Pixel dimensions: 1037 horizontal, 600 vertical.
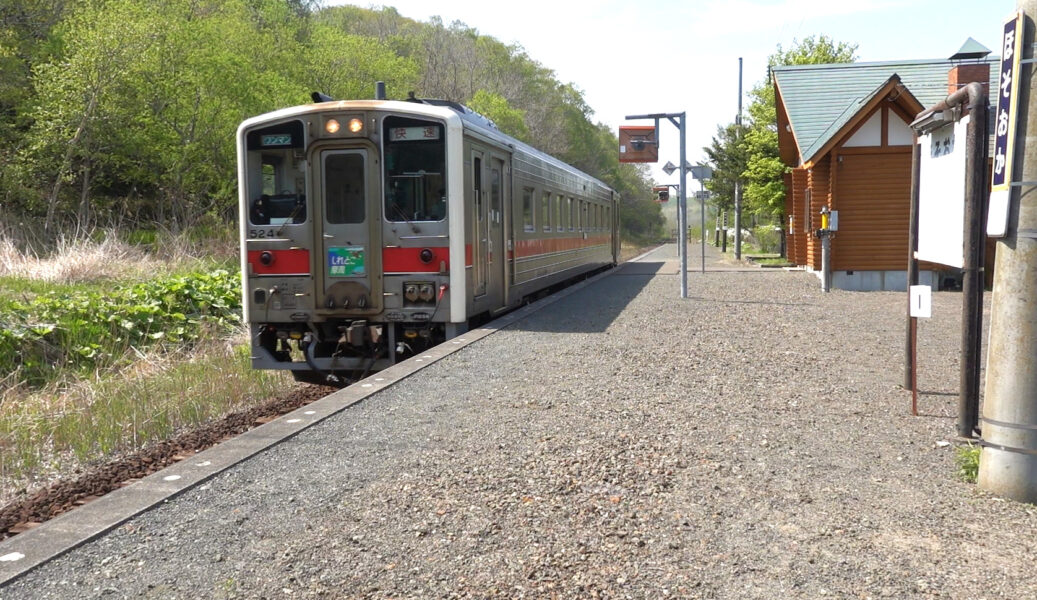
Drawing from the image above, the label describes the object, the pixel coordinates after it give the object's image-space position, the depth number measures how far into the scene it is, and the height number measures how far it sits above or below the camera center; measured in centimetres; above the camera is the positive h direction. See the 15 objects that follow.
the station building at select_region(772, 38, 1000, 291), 1723 +78
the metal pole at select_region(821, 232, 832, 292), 1695 -91
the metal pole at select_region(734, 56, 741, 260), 3319 -23
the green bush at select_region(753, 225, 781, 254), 4028 -119
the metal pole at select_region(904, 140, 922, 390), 675 -24
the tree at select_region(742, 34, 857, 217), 2867 +163
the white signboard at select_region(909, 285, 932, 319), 638 -61
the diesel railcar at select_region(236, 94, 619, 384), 909 -11
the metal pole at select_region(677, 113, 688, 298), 1570 -18
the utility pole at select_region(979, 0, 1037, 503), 417 -59
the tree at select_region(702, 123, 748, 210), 3609 +214
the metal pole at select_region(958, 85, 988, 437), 510 -28
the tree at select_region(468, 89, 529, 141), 4758 +553
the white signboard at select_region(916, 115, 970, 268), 532 +10
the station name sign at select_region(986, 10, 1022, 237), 418 +39
